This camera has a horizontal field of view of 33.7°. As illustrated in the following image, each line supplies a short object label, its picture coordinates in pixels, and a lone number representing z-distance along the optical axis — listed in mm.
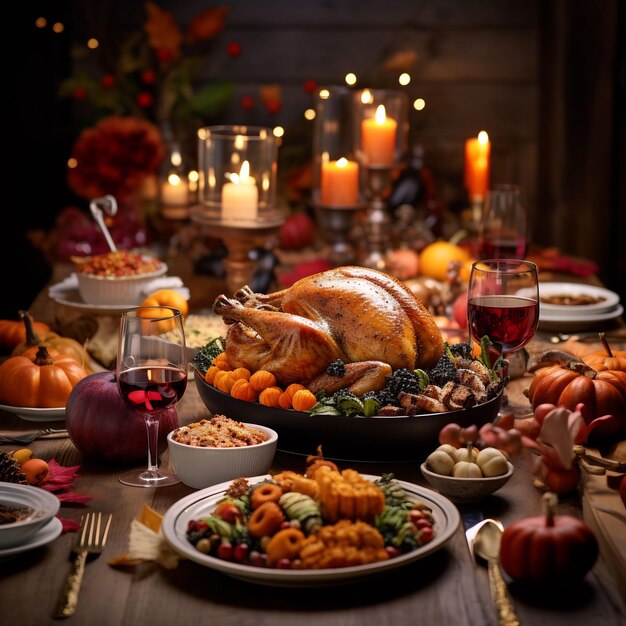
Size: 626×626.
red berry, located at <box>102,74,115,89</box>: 4539
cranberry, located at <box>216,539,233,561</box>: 1364
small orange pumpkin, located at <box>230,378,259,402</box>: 1881
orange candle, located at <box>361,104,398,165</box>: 3498
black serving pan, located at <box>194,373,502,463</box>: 1765
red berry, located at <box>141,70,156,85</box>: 4520
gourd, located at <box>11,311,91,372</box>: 2316
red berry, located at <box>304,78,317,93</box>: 4805
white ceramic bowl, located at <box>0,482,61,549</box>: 1408
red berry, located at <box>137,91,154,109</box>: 4488
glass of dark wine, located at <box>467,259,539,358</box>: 2006
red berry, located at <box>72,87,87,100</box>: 4484
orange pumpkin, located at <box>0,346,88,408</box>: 2096
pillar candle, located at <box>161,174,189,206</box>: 3949
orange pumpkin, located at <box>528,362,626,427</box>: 1961
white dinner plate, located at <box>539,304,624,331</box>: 2828
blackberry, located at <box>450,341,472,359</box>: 2047
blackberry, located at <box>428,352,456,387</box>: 1895
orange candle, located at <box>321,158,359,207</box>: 3357
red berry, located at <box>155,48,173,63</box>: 4527
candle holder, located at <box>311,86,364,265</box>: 3365
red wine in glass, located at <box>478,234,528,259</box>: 3068
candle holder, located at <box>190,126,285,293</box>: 3143
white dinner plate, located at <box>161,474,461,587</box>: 1311
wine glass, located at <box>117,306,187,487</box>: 1692
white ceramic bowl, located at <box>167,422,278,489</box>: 1672
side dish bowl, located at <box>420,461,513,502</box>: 1622
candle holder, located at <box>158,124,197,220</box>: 3953
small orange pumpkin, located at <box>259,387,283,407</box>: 1843
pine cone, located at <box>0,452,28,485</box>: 1655
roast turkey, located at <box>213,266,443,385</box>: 1892
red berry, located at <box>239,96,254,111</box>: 4906
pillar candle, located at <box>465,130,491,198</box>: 3818
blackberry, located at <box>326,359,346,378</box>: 1857
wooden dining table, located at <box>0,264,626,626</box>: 1293
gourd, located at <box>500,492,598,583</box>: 1347
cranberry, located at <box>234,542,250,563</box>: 1363
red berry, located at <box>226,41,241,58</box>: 4875
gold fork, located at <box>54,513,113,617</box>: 1318
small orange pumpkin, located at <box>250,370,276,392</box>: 1881
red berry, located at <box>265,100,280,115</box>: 4828
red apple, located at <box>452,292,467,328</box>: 2752
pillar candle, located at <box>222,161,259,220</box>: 3166
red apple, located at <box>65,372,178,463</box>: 1839
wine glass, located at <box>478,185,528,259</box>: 3053
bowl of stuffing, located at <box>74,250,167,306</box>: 2936
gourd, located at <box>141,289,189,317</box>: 2793
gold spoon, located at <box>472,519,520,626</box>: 1303
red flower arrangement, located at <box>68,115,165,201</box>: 4012
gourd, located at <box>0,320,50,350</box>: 2615
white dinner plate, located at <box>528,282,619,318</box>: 2869
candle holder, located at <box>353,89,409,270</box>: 3502
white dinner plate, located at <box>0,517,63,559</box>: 1411
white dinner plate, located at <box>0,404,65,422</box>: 2078
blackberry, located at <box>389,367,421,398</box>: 1824
